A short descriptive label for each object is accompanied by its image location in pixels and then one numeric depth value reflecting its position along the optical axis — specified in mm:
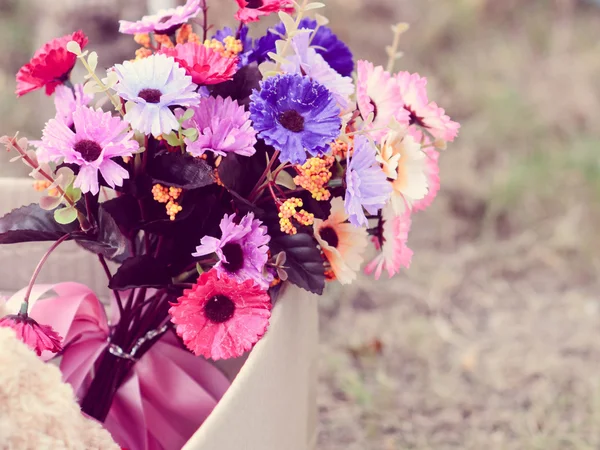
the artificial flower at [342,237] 856
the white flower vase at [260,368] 772
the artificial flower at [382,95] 850
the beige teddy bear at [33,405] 727
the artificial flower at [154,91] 785
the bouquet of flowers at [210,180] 795
